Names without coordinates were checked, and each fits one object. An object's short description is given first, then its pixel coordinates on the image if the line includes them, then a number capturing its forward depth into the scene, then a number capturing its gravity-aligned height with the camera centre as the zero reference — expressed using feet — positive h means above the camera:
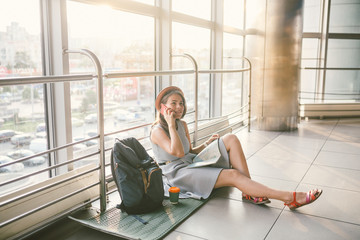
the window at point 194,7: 14.23 +2.79
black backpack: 7.50 -2.21
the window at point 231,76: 18.60 -0.11
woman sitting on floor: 8.41 -2.18
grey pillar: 17.01 +0.25
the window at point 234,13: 17.98 +3.18
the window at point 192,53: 14.44 +0.88
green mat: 6.93 -2.99
